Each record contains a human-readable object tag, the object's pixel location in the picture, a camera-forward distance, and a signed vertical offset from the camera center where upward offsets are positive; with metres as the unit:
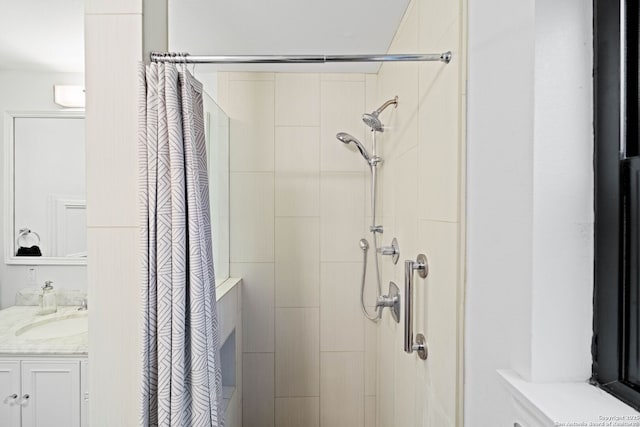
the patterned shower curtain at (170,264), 1.09 -0.14
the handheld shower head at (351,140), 2.32 +0.40
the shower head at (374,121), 2.03 +0.45
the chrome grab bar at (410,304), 1.33 -0.29
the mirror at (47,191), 2.36 +0.11
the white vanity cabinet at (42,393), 1.88 -0.83
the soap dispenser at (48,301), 2.25 -0.49
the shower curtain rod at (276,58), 1.13 +0.42
